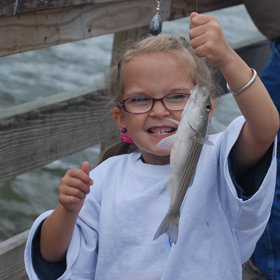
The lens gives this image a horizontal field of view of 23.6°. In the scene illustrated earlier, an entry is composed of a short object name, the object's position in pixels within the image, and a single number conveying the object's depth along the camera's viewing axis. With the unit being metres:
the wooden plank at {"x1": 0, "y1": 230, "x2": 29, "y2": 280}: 3.22
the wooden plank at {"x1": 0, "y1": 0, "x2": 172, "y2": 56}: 2.83
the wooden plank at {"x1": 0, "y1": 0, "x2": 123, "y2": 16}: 2.66
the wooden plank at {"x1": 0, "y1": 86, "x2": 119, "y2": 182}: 3.08
